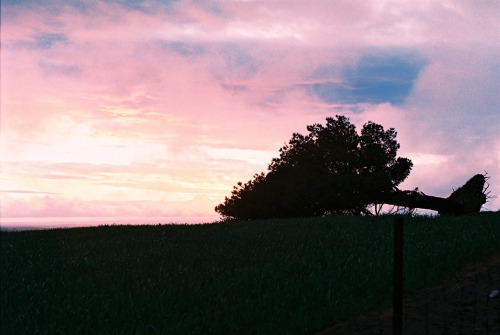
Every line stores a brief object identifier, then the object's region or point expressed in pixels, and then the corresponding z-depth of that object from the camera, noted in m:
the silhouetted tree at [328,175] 38.75
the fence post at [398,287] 11.16
